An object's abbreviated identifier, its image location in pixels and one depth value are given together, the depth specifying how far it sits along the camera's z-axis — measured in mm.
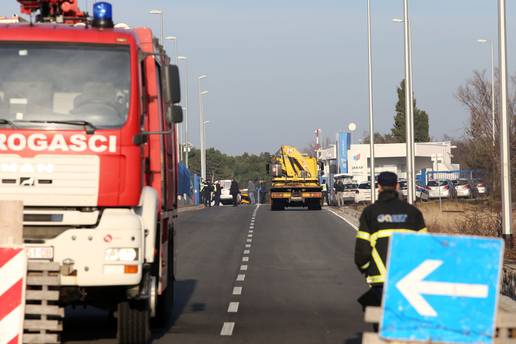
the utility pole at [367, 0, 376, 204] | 55994
